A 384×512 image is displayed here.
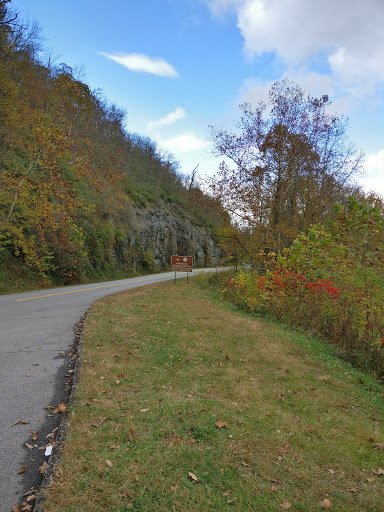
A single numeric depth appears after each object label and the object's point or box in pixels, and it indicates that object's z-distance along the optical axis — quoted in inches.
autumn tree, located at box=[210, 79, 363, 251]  623.8
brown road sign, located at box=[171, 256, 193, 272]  740.0
